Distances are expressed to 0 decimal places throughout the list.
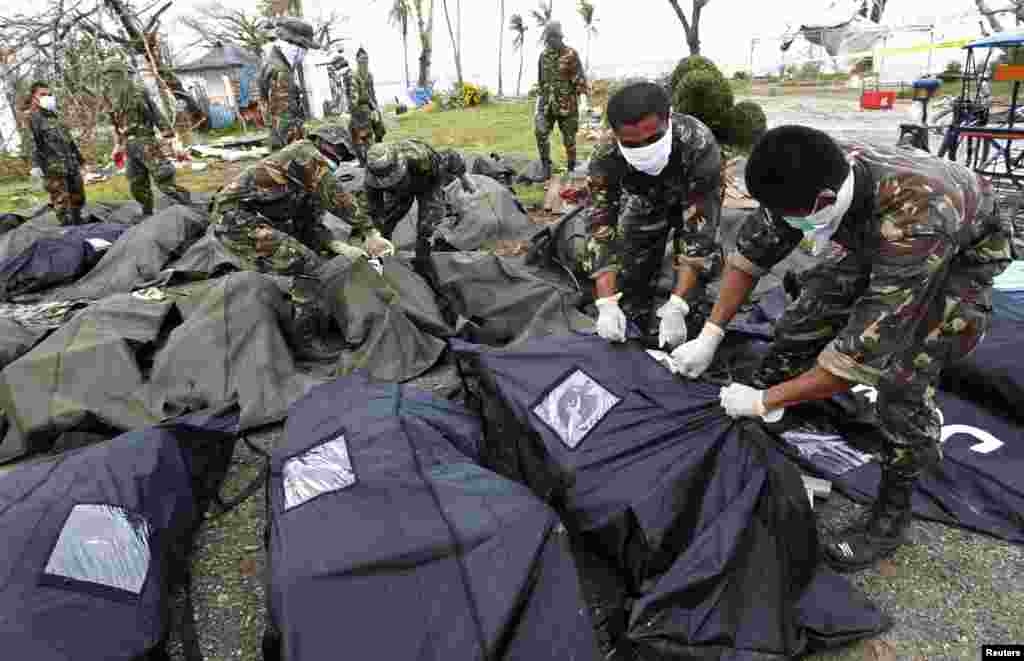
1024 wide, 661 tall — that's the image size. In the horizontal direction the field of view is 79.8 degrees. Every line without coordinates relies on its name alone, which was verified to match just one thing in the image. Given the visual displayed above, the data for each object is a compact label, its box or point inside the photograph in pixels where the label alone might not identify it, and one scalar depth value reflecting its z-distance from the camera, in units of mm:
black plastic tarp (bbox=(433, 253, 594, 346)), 3311
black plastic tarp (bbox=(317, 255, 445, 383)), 3193
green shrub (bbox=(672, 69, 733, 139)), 6570
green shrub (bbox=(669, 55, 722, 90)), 7125
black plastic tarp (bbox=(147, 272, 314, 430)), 2859
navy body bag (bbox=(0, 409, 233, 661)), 1341
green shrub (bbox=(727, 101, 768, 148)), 6922
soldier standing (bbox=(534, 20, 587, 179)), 7043
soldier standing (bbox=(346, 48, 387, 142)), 7145
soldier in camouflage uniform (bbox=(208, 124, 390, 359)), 3363
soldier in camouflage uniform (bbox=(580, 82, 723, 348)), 2248
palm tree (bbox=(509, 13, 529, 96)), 40594
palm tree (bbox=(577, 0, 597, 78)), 29984
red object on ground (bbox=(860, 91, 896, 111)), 12633
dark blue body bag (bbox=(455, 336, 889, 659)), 1483
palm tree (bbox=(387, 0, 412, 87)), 32328
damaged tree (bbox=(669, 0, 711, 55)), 15547
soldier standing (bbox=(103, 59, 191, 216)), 6219
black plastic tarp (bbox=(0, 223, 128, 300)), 4758
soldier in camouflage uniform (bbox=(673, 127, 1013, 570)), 1537
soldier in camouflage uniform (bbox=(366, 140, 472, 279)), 4031
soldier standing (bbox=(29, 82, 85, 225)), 5848
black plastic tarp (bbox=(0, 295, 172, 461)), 2621
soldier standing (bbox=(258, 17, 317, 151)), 6164
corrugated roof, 24578
